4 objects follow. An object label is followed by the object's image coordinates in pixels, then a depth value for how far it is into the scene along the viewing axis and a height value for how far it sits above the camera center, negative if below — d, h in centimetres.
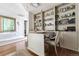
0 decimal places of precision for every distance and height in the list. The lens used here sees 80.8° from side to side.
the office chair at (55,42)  146 -43
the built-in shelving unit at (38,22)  161 +25
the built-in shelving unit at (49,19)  168 +35
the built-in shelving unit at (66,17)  178 +44
